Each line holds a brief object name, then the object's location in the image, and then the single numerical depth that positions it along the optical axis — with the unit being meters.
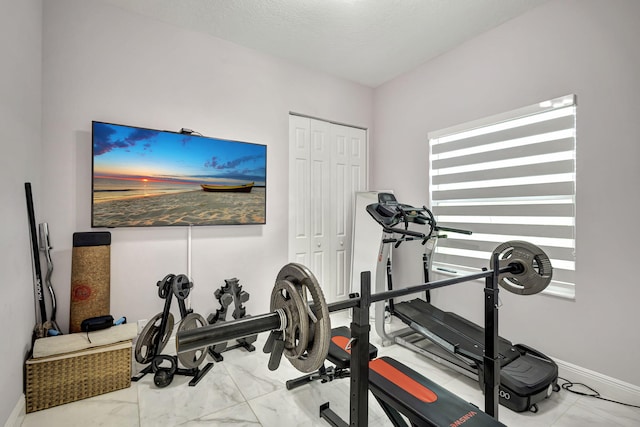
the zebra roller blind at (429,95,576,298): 2.51
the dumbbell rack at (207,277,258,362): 2.81
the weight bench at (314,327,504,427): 1.40
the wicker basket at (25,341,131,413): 1.96
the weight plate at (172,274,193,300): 2.39
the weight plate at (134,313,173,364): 2.29
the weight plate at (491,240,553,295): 1.73
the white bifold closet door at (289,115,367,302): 3.75
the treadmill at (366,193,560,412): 2.06
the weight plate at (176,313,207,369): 2.35
